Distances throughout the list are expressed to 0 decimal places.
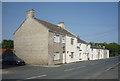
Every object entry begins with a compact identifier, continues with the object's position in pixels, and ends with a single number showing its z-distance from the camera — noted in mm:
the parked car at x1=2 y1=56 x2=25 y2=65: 15494
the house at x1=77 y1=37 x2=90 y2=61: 26901
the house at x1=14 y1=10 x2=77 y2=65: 17182
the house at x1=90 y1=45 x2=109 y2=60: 34065
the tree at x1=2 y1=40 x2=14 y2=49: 37721
